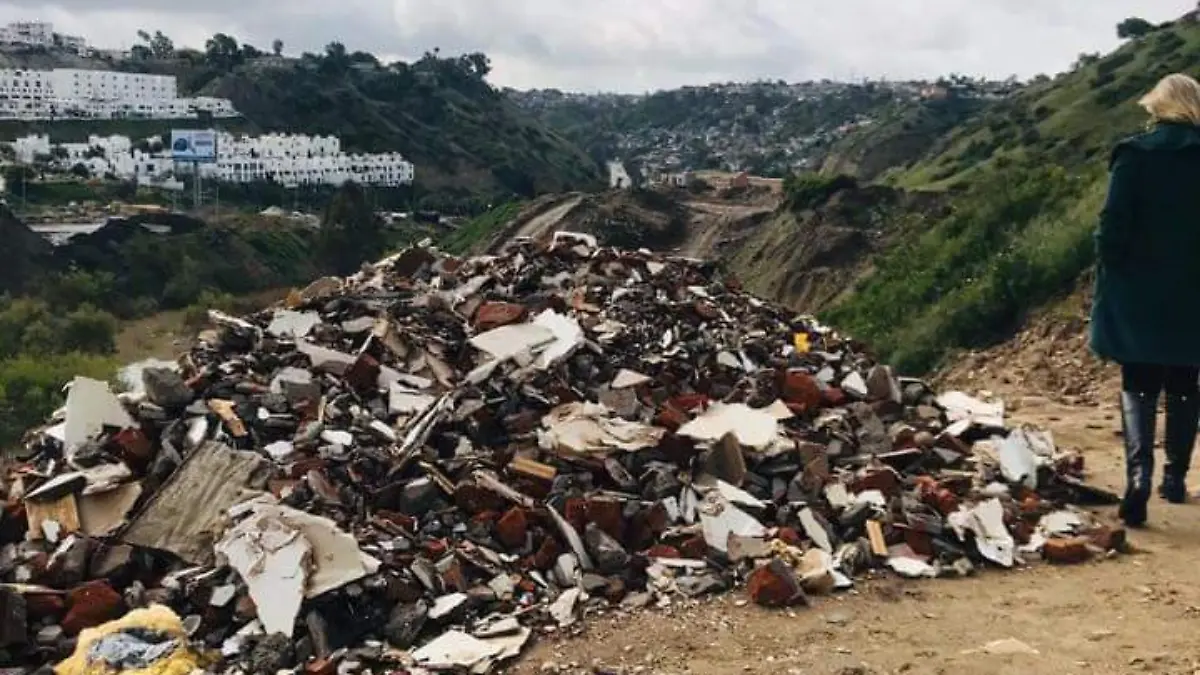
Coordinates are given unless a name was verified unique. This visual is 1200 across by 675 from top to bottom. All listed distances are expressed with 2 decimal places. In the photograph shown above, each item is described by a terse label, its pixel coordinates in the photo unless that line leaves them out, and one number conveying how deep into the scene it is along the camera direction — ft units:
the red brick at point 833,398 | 20.69
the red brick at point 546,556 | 14.71
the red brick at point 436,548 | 14.56
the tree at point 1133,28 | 179.09
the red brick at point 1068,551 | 15.37
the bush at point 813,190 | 95.55
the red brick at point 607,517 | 15.44
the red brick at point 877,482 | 17.12
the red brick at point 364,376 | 18.69
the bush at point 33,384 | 74.38
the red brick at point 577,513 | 15.40
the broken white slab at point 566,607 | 13.52
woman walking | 15.02
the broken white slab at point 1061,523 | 16.44
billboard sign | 223.92
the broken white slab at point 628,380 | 19.26
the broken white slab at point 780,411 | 19.25
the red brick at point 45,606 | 13.67
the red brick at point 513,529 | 15.08
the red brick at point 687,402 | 19.01
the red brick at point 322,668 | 12.33
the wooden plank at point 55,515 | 15.15
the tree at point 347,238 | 158.51
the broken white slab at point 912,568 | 15.05
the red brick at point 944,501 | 16.65
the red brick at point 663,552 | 15.03
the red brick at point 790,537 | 15.57
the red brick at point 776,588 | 13.94
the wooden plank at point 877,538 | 15.46
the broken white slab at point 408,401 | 18.03
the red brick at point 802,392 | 20.29
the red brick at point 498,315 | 21.13
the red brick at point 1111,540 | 15.38
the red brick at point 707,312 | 24.00
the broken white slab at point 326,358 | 19.01
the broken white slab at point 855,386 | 21.40
